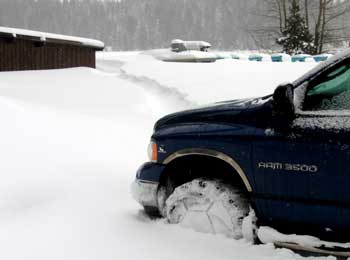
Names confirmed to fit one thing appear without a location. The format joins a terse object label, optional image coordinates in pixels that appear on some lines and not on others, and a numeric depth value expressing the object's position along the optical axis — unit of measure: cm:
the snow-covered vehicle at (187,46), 4659
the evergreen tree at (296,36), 3738
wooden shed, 1961
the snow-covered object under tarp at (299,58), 3096
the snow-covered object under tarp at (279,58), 3222
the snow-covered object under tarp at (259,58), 3703
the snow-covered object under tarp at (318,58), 2808
